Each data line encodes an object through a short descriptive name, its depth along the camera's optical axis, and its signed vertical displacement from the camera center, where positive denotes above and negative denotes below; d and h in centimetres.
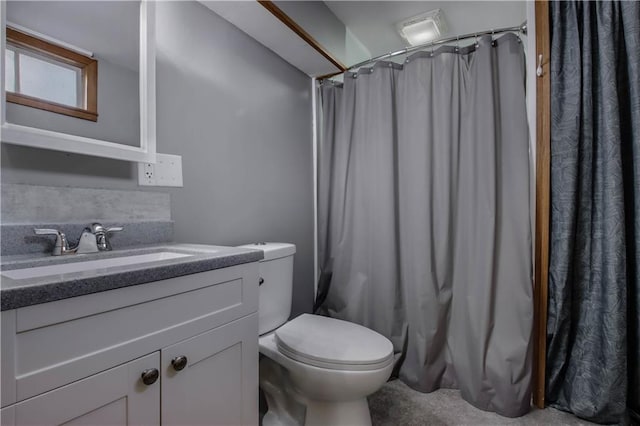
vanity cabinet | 54 -30
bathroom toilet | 117 -57
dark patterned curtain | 132 +0
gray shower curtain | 150 -2
